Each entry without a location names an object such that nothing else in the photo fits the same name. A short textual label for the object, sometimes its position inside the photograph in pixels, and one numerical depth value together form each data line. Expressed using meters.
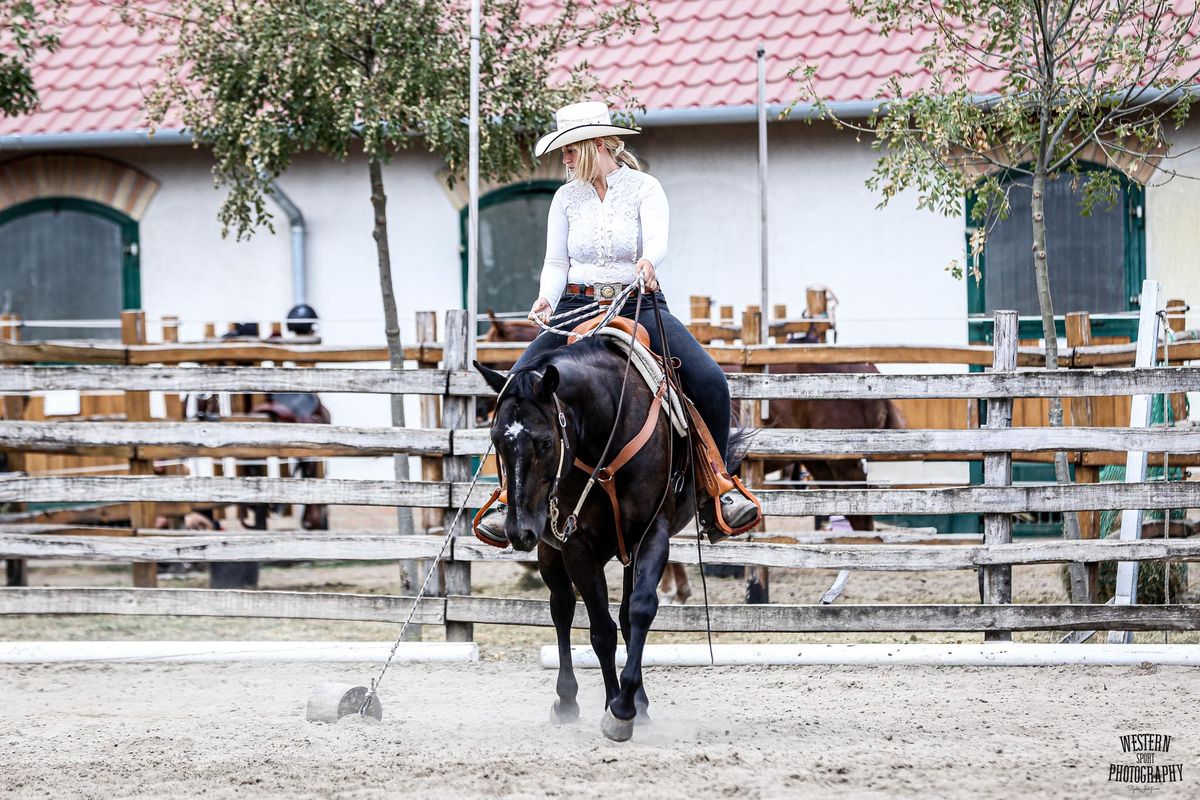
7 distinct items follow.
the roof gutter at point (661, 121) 22.94
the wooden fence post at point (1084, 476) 14.58
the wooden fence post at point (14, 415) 19.62
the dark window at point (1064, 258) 23.36
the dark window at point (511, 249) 25.62
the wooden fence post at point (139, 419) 17.86
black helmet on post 24.69
